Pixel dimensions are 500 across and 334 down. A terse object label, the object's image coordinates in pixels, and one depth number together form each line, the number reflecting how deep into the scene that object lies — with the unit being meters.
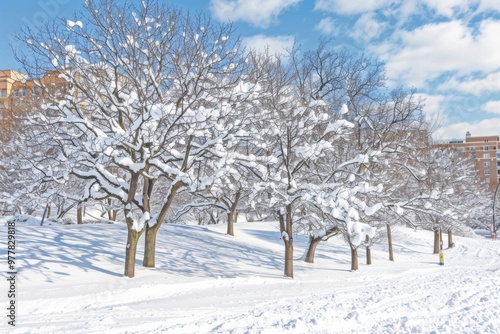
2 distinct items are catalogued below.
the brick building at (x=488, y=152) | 95.06
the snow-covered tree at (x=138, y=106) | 11.29
